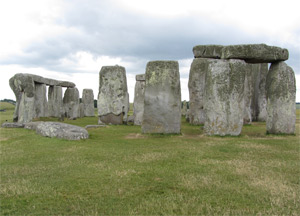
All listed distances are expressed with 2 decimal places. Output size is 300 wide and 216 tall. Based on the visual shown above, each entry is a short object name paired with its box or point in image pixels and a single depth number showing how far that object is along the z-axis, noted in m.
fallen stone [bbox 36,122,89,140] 9.60
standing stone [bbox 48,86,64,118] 22.40
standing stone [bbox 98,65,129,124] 16.61
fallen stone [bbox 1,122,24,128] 14.20
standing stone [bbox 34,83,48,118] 18.98
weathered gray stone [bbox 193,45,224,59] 16.64
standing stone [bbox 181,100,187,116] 26.25
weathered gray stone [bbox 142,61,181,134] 10.89
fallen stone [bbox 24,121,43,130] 13.27
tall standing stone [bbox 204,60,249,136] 10.32
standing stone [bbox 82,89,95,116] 27.30
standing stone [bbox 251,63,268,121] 19.02
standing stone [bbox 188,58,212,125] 16.59
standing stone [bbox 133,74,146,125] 16.92
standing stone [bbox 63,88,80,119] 22.56
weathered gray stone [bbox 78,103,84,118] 24.43
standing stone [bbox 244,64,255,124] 16.47
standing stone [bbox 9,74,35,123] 14.98
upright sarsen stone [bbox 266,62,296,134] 10.88
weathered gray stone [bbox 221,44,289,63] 10.33
